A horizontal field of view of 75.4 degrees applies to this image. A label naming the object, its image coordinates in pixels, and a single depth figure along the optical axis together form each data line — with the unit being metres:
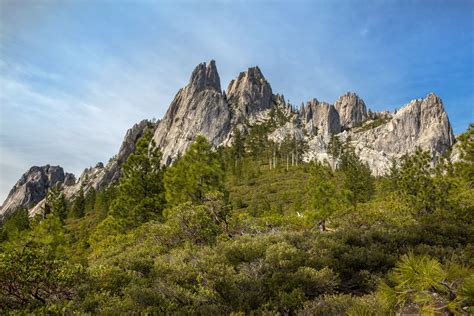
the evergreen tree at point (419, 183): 17.20
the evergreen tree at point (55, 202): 65.51
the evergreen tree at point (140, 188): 29.89
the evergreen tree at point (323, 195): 25.59
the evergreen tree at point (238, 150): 105.17
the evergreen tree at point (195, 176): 25.67
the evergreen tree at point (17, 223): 66.67
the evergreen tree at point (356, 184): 47.91
